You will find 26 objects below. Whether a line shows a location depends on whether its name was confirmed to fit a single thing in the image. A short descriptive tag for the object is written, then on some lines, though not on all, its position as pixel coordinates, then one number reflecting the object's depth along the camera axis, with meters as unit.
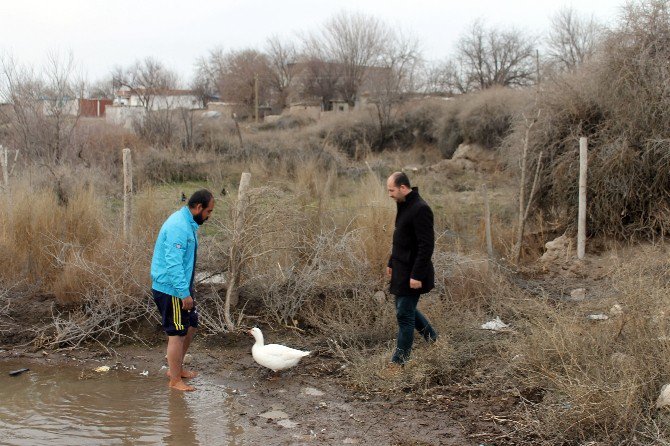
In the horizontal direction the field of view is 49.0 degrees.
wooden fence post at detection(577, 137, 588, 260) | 11.61
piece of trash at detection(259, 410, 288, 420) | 6.32
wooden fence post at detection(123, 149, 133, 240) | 9.49
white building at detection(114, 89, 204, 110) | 34.34
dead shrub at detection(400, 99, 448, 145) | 35.41
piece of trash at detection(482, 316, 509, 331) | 8.22
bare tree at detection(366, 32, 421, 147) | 37.03
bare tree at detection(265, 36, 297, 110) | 55.84
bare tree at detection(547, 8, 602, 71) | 42.34
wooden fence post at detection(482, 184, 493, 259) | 10.88
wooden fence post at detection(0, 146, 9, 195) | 10.48
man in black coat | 6.47
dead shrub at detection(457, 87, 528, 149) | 29.03
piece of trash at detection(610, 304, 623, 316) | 6.51
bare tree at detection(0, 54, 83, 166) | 17.28
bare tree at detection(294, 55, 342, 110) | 50.50
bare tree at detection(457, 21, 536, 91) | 48.25
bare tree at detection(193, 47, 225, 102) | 61.65
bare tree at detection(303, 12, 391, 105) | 49.91
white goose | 7.14
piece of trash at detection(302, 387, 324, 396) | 6.88
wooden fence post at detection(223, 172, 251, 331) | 8.48
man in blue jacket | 6.50
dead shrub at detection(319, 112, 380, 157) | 35.38
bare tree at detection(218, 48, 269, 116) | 55.16
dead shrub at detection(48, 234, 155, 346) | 8.59
